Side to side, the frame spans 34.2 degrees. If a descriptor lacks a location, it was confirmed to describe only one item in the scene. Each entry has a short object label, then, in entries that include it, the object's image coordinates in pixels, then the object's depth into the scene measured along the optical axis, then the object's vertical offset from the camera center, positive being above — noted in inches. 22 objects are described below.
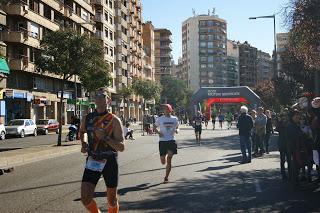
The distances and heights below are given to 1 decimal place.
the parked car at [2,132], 1429.6 -37.9
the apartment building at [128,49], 3356.3 +474.3
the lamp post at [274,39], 1489.1 +218.0
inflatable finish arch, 1831.9 +69.1
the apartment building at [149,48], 4638.3 +630.4
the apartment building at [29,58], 1855.3 +220.6
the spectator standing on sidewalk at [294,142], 418.0 -23.5
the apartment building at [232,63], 6953.7 +687.3
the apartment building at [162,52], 5940.0 +733.6
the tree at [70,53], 1067.3 +132.2
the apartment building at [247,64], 7315.5 +709.2
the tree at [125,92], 3080.7 +145.3
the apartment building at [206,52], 6635.3 +811.5
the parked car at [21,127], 1560.0 -29.0
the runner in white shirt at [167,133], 459.2 -15.6
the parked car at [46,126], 1772.9 -28.2
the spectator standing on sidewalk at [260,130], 734.5 -23.1
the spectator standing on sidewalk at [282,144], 452.4 -27.2
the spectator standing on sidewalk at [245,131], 631.2 -20.8
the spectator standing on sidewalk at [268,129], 786.8 -23.6
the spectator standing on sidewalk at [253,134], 748.6 -29.2
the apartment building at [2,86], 1360.2 +94.0
